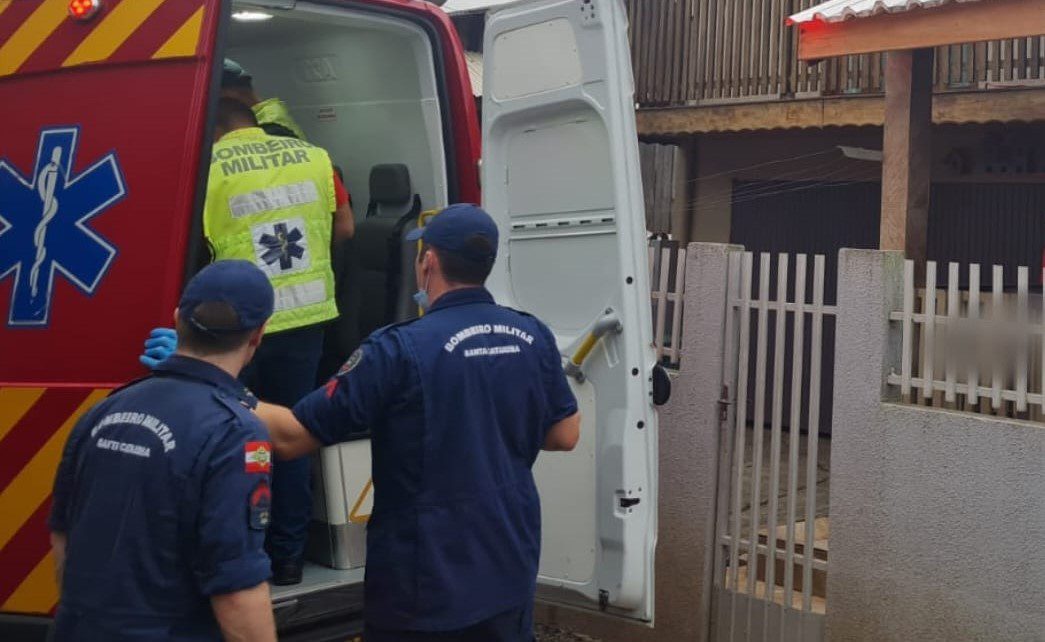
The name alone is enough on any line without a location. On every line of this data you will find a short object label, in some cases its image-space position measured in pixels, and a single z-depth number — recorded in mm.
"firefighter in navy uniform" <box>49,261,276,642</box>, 2326
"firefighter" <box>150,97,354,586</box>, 3951
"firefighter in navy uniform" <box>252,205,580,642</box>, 2887
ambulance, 3354
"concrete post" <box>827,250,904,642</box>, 4848
